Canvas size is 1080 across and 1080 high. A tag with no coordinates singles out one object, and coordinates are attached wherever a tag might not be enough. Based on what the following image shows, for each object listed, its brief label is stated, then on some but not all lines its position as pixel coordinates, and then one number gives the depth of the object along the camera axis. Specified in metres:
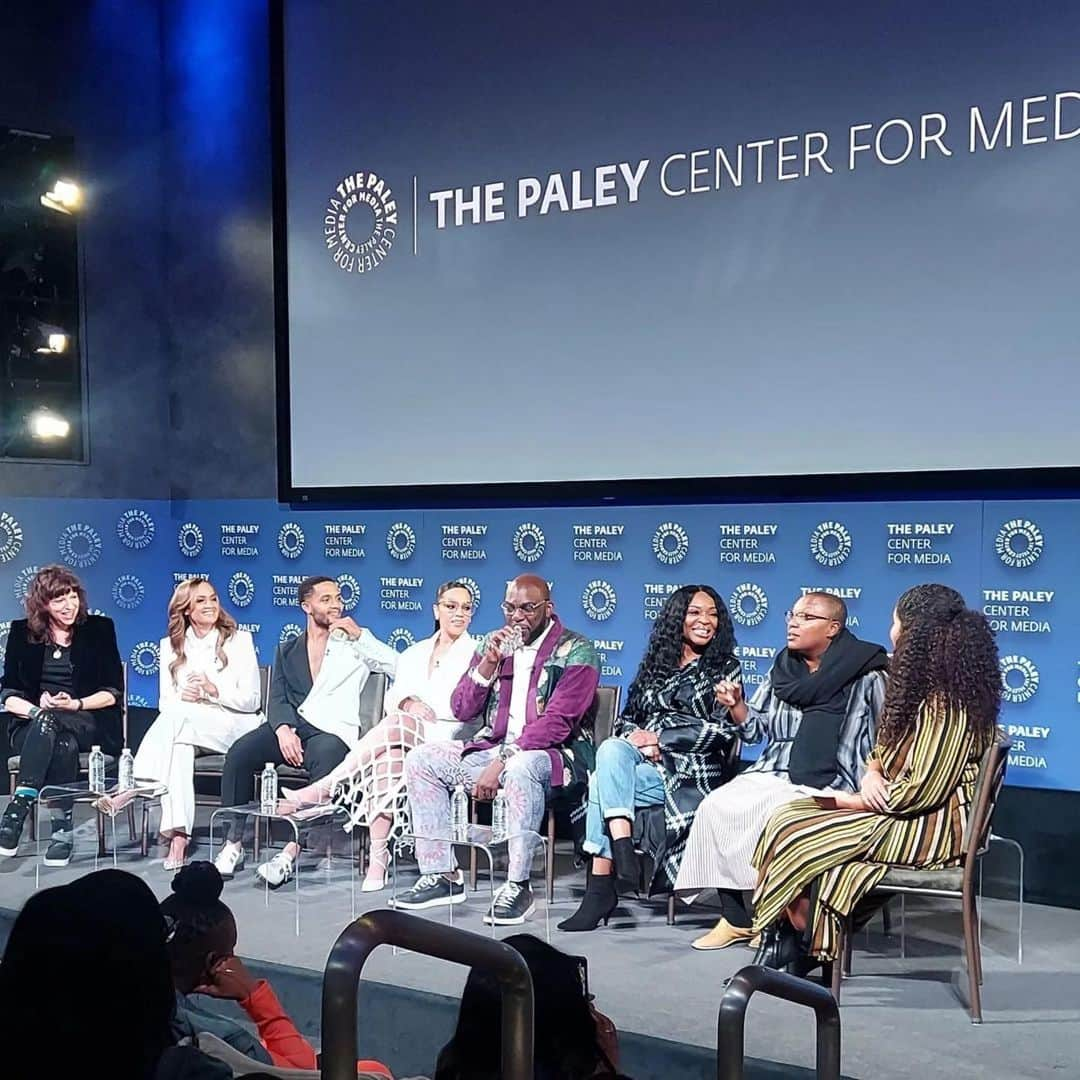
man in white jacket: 5.89
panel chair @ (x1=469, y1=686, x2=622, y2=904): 5.34
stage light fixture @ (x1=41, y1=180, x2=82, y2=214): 7.48
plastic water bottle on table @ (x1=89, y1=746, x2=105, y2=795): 5.79
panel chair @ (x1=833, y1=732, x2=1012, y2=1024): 4.11
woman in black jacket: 6.12
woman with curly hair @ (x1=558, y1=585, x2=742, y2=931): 5.02
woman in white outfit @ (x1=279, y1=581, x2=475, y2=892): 5.59
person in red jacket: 2.72
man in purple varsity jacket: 5.21
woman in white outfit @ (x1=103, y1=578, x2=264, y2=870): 6.04
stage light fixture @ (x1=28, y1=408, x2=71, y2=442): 7.46
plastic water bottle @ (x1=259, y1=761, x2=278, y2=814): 5.32
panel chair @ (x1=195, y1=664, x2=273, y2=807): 6.11
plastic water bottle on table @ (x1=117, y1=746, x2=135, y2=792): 5.84
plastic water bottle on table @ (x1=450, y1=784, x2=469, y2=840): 5.10
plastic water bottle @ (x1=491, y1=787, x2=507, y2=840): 5.24
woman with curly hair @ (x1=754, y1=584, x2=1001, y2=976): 4.25
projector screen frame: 5.39
